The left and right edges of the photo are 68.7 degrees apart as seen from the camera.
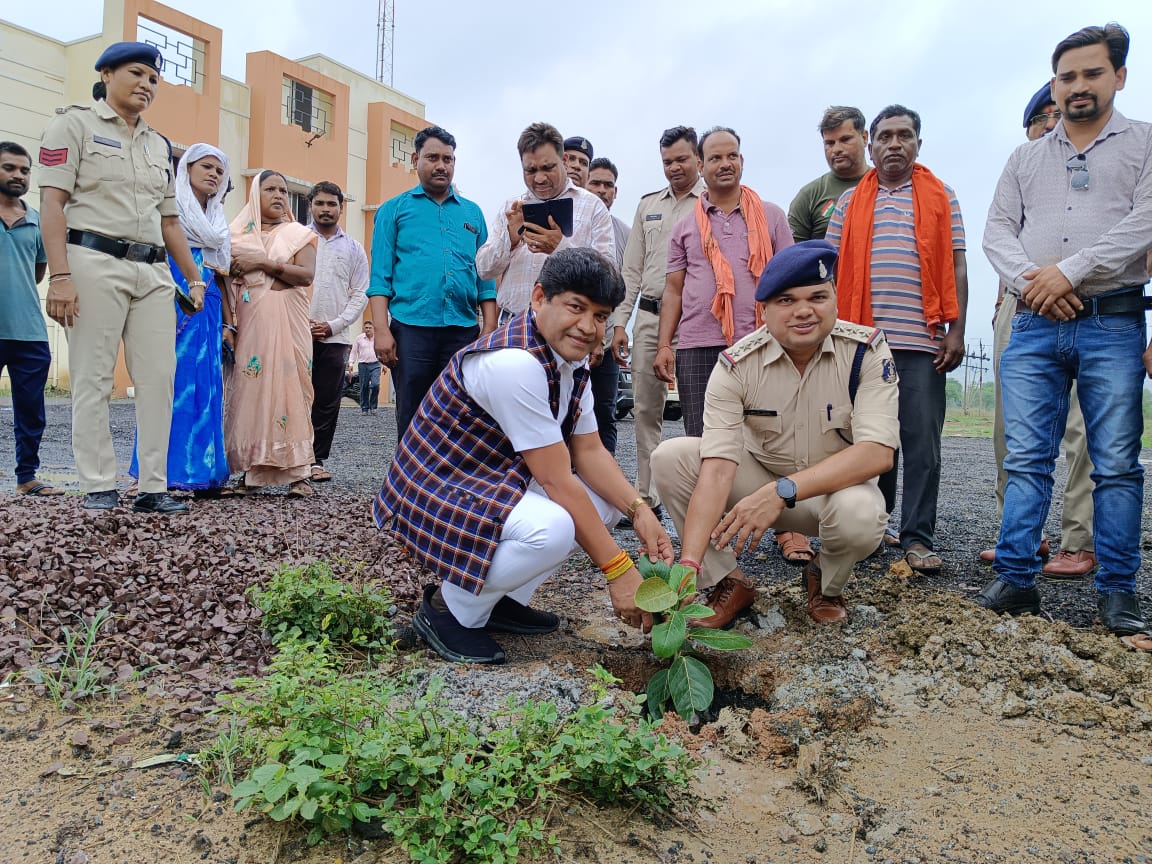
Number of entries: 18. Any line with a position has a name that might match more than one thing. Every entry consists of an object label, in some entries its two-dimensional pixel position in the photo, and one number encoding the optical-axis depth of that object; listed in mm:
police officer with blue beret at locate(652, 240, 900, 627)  2691
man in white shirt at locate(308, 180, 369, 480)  5695
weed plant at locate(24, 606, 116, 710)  2189
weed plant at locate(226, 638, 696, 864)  1538
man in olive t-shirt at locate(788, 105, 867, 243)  4195
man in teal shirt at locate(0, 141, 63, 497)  4613
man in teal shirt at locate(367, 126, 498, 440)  4352
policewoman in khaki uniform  3814
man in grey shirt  2818
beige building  14352
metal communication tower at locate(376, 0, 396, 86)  20859
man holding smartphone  3922
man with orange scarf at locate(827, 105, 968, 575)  3549
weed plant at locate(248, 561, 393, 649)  2572
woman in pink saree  4895
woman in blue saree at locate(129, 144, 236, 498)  4602
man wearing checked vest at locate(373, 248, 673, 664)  2410
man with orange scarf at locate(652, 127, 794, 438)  3842
